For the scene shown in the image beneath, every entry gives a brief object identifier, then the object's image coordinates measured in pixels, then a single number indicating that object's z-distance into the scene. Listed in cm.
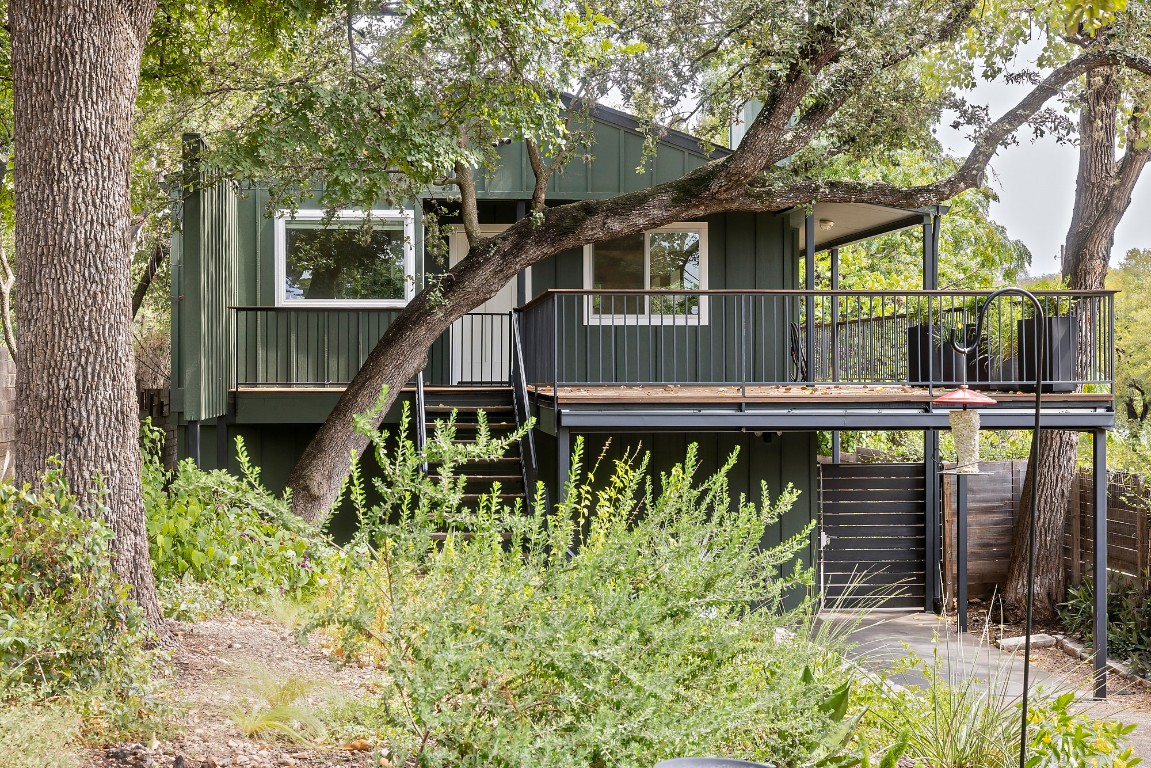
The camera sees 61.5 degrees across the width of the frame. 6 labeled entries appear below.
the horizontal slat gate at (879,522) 1183
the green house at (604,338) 996
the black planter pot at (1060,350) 902
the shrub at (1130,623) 910
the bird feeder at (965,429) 481
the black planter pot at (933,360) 930
